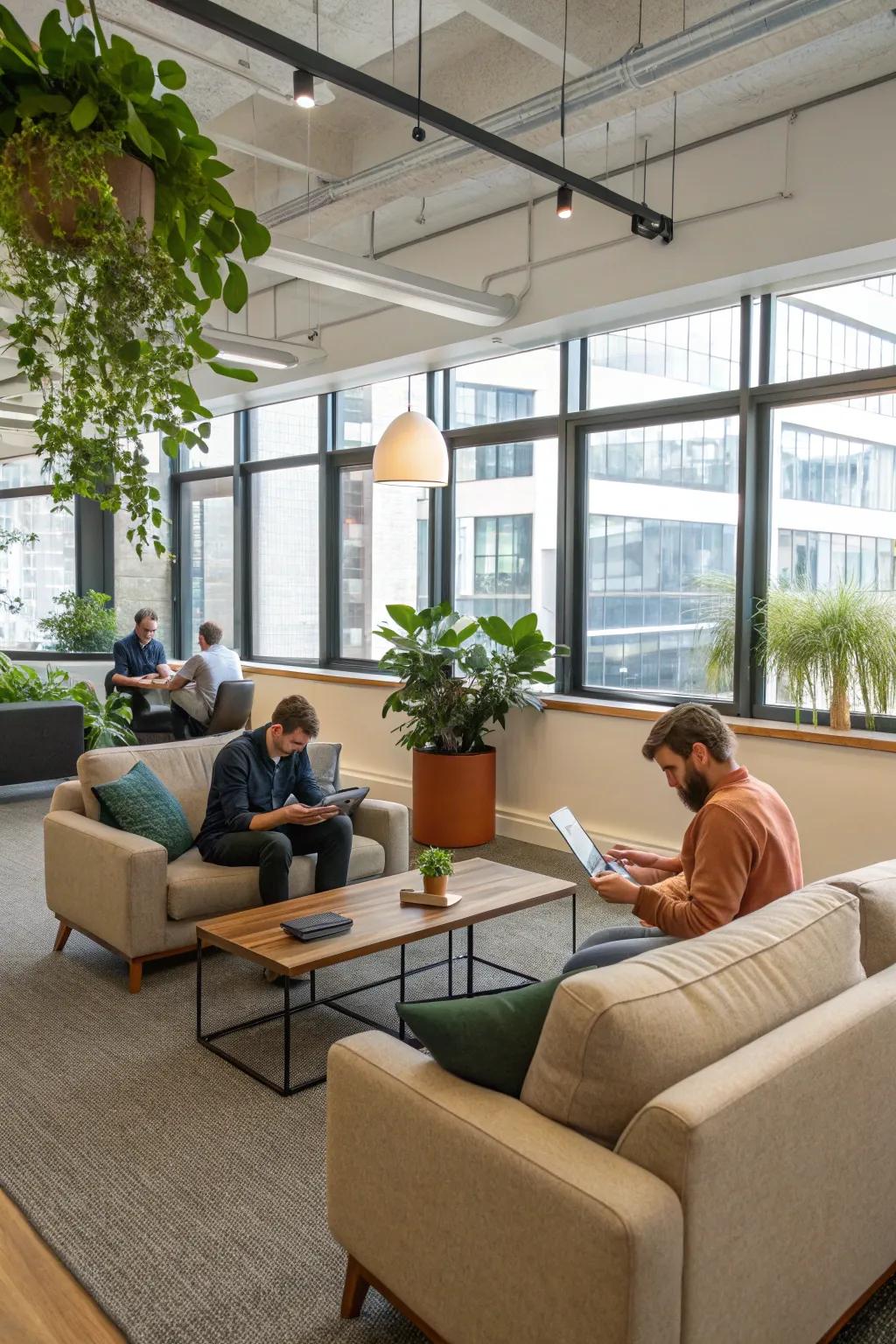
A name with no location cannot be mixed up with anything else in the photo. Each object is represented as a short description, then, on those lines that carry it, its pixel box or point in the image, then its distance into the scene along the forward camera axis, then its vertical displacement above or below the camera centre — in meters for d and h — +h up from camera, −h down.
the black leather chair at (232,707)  6.91 -0.68
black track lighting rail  2.62 +1.51
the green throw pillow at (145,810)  3.90 -0.79
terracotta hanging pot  1.38 +0.56
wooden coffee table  2.98 -1.01
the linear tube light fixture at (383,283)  4.53 +1.57
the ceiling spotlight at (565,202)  4.01 +1.60
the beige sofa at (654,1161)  1.46 -0.86
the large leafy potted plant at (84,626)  9.30 -0.19
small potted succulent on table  3.47 -0.90
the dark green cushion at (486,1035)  1.76 -0.74
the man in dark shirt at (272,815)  3.79 -0.79
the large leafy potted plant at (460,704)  5.69 -0.54
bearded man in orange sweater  2.47 -0.59
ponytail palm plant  4.57 -0.17
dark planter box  6.54 -0.88
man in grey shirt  7.14 -0.54
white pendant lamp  5.26 +0.80
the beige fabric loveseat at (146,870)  3.62 -0.99
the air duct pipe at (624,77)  3.14 +1.84
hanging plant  1.31 +0.52
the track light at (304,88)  3.12 +1.59
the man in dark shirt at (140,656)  7.79 -0.38
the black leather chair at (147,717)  7.68 -0.84
